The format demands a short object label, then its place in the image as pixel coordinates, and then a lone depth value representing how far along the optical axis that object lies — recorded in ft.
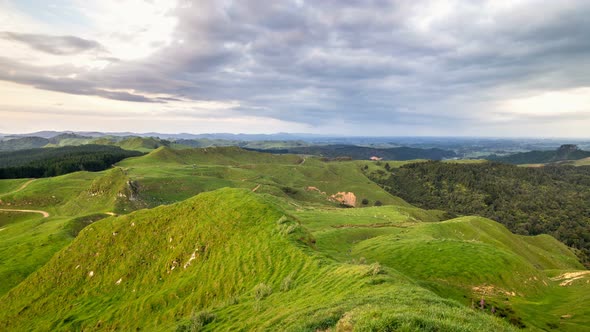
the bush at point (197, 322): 75.00
